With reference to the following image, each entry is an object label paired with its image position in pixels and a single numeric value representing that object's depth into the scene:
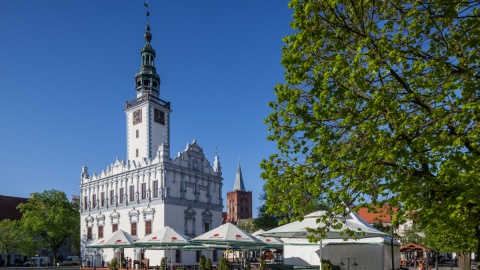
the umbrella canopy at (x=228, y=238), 21.59
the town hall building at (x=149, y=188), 48.69
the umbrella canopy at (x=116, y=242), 29.11
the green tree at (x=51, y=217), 58.09
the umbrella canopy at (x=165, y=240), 25.59
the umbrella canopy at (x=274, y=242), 29.61
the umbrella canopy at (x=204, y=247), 27.59
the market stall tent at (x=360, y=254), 20.28
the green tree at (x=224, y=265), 20.78
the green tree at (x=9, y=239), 59.00
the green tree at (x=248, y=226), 83.19
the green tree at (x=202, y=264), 24.82
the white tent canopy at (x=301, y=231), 15.38
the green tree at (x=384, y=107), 8.12
